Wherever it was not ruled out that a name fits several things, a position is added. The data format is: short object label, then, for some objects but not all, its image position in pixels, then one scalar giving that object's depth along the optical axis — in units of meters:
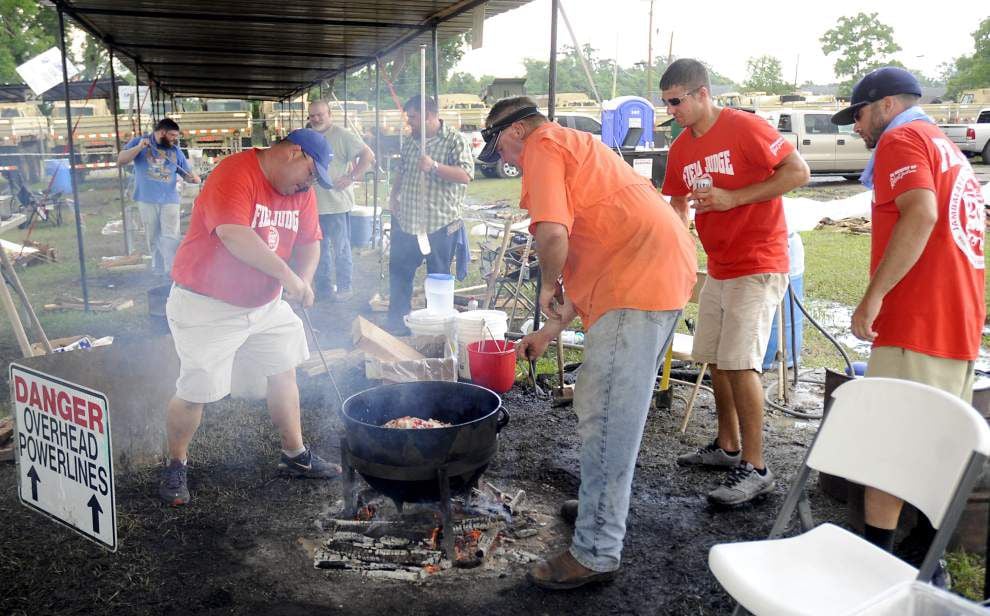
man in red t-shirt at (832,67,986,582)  2.84
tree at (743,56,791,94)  62.39
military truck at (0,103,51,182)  23.81
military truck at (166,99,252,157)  22.97
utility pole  36.93
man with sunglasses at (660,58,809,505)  3.85
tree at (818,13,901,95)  52.88
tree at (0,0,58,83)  38.78
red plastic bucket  5.53
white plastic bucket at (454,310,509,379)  6.01
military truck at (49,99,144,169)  23.50
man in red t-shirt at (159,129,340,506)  3.61
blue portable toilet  12.66
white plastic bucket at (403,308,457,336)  6.19
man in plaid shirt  6.90
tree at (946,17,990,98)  47.56
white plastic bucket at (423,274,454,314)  6.31
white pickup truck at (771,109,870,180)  20.11
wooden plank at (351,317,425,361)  5.74
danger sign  2.64
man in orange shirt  2.87
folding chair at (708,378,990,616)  2.13
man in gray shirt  8.52
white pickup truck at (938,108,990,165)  22.30
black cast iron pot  3.27
